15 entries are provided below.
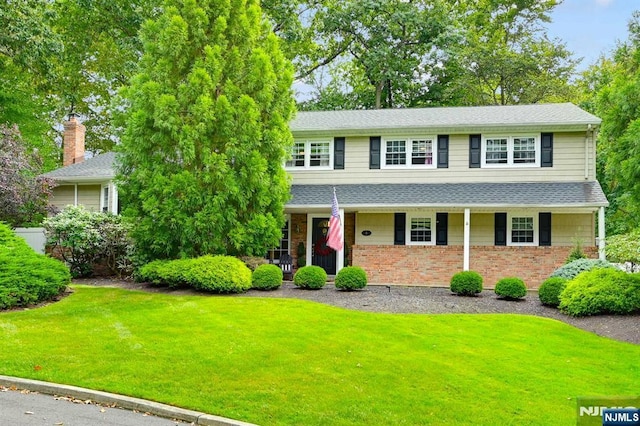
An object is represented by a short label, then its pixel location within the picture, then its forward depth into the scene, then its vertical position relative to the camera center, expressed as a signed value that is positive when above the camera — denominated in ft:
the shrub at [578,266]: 51.49 -2.77
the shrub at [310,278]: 52.13 -4.26
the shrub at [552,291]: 47.29 -4.56
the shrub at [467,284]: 51.80 -4.48
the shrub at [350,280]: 51.83 -4.32
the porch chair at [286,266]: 61.77 -3.80
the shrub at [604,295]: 42.65 -4.35
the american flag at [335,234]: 52.90 -0.28
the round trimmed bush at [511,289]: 50.14 -4.69
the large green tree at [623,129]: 42.06 +8.52
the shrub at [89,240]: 56.90 -1.33
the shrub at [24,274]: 42.24 -3.77
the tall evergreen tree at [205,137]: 52.65 +8.44
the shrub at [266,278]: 50.80 -4.23
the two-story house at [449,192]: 60.29 +4.46
